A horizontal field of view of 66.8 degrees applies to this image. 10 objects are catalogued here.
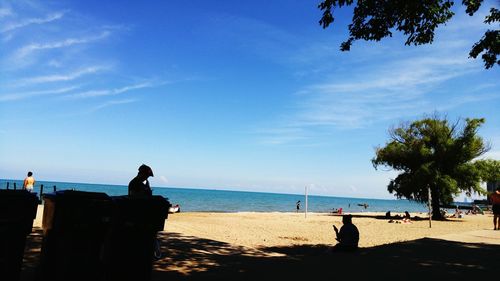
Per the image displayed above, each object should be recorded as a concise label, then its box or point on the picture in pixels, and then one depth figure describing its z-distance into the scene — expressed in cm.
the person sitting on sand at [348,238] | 930
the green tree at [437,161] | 3089
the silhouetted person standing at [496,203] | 1644
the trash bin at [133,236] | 451
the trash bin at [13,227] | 424
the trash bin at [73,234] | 427
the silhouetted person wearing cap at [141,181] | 626
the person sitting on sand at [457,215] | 3803
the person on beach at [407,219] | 2874
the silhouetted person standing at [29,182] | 1817
